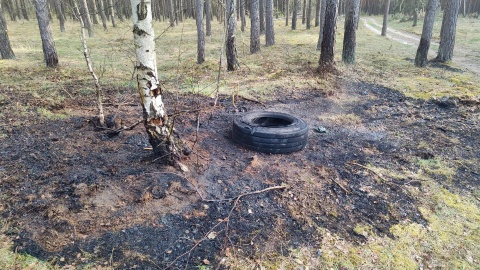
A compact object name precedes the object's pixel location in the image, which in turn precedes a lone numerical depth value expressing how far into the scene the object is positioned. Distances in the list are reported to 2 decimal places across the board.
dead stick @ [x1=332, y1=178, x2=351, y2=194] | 4.13
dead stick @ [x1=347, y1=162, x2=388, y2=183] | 4.44
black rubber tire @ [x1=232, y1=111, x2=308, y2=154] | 4.81
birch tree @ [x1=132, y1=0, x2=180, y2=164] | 3.56
